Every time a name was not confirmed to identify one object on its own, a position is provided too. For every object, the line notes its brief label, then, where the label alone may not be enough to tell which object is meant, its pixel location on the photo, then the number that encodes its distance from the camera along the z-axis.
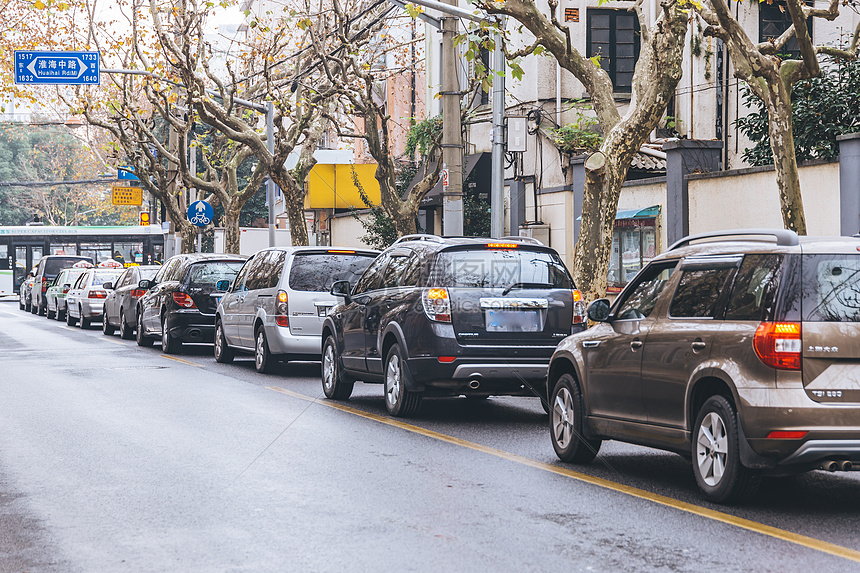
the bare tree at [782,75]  15.01
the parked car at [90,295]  31.14
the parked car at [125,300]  26.16
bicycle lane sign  33.78
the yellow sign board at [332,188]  39.72
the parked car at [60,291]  36.66
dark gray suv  11.39
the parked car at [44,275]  41.47
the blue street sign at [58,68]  29.66
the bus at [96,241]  52.59
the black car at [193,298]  21.08
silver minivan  16.56
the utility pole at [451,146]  18.84
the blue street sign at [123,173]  43.81
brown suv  6.96
